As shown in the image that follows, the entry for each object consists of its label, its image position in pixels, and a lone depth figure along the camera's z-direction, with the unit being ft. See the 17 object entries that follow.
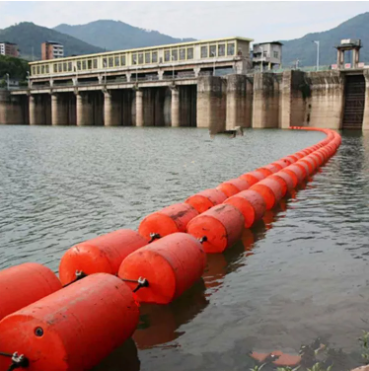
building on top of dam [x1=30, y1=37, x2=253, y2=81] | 283.38
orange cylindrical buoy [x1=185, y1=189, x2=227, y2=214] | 42.22
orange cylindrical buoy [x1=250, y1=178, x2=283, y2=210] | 50.03
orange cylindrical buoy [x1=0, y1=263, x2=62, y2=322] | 20.17
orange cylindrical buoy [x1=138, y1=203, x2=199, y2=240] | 34.42
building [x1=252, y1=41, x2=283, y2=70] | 301.02
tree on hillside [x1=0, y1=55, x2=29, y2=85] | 525.75
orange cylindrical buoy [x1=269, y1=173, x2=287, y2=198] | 56.34
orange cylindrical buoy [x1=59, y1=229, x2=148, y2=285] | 26.16
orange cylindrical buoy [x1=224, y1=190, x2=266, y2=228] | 41.88
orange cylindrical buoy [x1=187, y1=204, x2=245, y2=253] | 33.96
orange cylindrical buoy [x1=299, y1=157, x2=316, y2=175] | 76.00
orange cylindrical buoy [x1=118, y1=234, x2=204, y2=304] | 24.52
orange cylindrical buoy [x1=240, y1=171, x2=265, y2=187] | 57.16
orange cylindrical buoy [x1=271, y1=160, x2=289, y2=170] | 71.11
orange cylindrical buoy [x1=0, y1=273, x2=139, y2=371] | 16.93
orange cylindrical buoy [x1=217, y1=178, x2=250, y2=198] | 49.33
